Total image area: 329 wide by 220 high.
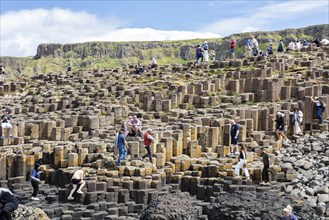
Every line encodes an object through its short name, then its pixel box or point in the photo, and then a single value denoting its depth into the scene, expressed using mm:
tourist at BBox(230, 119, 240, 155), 21766
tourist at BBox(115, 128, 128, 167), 19420
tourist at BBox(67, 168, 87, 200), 17791
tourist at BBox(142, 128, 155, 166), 20338
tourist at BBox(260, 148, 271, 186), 18406
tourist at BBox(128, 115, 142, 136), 22328
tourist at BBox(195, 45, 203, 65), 40125
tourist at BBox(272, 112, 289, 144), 23505
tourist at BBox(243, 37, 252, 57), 43834
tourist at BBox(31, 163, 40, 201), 18516
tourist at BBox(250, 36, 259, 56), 42875
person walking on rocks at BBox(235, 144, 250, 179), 18969
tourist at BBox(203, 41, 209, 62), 41625
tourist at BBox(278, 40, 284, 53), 44812
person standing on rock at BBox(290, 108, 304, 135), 24422
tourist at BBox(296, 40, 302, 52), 43578
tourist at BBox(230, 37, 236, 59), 40300
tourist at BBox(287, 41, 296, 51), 44250
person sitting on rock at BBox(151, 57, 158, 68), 45634
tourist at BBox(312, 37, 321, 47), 43641
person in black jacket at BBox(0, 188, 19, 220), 10047
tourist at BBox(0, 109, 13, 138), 24812
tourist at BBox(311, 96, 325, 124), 24938
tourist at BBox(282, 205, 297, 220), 12766
